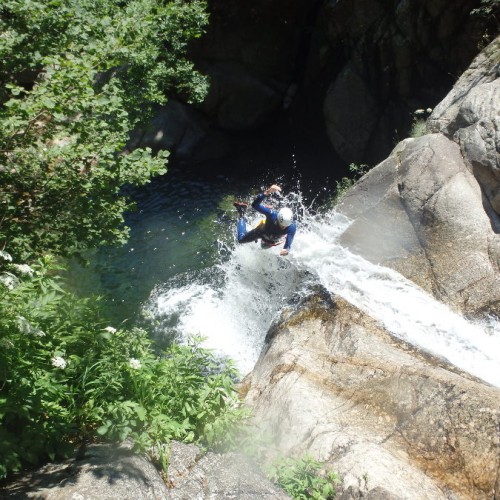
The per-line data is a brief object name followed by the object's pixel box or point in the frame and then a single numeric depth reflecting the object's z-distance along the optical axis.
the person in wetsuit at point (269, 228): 10.41
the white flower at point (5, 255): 3.81
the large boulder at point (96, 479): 3.94
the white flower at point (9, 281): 3.59
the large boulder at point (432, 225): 9.31
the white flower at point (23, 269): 4.01
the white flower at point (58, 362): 4.00
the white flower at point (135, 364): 4.57
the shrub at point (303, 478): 4.63
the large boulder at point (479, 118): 9.54
